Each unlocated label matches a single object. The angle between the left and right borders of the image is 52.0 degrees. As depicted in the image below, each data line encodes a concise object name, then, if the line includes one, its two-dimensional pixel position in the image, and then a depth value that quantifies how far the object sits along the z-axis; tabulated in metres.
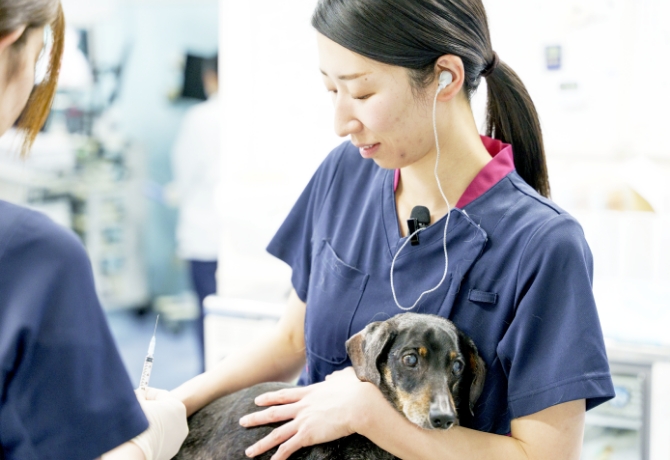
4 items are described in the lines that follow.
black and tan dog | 1.16
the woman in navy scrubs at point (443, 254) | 1.07
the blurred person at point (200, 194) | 3.97
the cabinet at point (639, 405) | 1.97
